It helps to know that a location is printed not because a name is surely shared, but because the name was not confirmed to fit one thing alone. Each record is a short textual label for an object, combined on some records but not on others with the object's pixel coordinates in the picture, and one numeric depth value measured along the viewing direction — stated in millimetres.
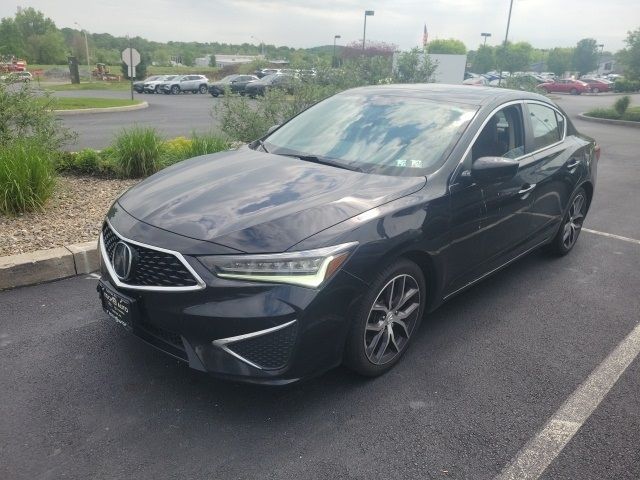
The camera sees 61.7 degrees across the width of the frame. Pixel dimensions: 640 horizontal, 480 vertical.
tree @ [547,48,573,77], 92688
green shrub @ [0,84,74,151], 6516
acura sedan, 2666
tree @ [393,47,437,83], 14602
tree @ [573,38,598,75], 89500
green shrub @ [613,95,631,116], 22375
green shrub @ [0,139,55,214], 5219
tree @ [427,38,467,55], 108375
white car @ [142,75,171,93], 38000
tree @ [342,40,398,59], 35131
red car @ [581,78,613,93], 55781
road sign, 22447
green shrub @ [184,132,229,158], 7262
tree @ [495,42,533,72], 55088
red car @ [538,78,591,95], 52000
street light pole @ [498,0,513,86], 40200
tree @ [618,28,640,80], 28062
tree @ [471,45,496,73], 91938
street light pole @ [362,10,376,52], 48975
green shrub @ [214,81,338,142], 8484
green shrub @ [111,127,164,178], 7012
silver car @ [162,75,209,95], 38125
